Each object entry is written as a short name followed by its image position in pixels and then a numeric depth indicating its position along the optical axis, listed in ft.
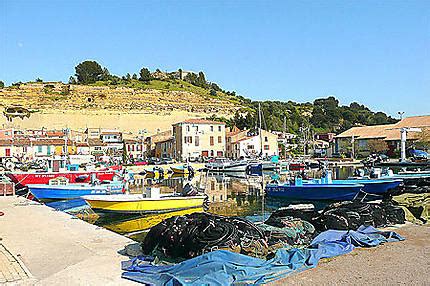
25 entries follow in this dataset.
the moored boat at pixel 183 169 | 175.25
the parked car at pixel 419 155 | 188.30
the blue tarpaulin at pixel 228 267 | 26.49
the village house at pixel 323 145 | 294.87
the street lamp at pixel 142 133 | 279.01
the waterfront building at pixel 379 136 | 245.45
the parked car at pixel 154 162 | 214.32
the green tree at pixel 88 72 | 498.69
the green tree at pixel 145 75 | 507.30
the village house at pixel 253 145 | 256.32
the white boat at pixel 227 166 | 185.57
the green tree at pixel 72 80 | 485.97
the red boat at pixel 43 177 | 106.93
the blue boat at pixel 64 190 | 89.78
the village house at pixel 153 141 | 290.35
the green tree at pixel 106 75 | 500.74
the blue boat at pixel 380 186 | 84.18
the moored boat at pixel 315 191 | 81.92
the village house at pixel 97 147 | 241.67
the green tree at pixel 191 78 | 542.98
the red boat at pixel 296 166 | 189.12
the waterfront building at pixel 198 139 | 246.47
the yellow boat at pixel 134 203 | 67.21
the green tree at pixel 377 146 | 248.11
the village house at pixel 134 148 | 271.28
